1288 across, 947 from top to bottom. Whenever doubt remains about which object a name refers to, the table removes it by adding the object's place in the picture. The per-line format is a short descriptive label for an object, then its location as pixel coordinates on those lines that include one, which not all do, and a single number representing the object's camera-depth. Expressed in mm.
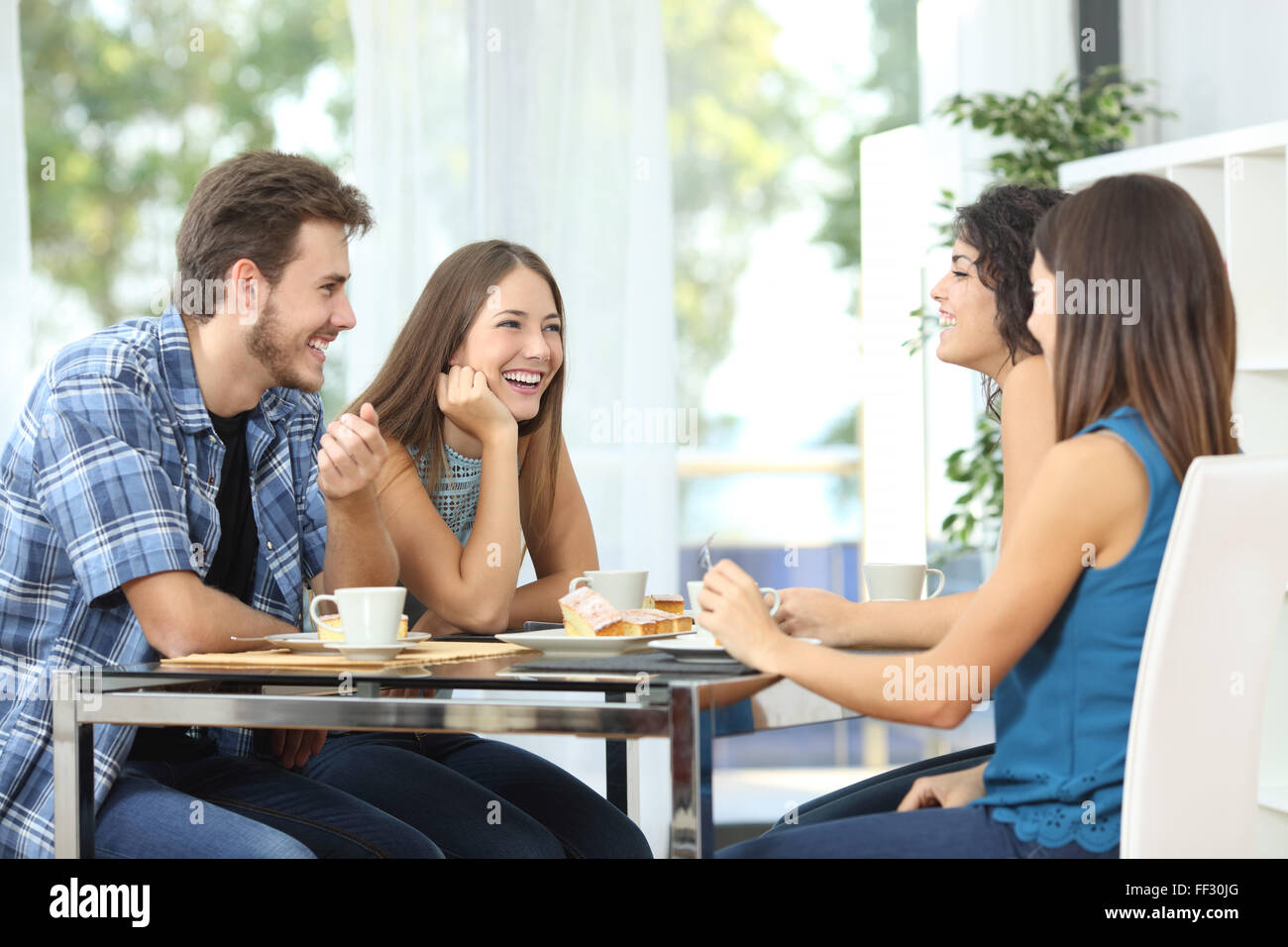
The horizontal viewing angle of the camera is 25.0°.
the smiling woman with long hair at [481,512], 3751
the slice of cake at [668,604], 3536
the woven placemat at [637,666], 3181
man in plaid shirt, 3402
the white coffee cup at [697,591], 3299
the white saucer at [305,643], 3376
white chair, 3024
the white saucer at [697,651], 3291
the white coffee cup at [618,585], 3479
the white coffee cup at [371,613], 3310
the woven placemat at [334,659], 3277
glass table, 3047
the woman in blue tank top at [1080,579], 3098
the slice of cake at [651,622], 3400
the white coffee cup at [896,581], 3577
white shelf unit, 4646
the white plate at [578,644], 3349
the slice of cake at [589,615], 3393
